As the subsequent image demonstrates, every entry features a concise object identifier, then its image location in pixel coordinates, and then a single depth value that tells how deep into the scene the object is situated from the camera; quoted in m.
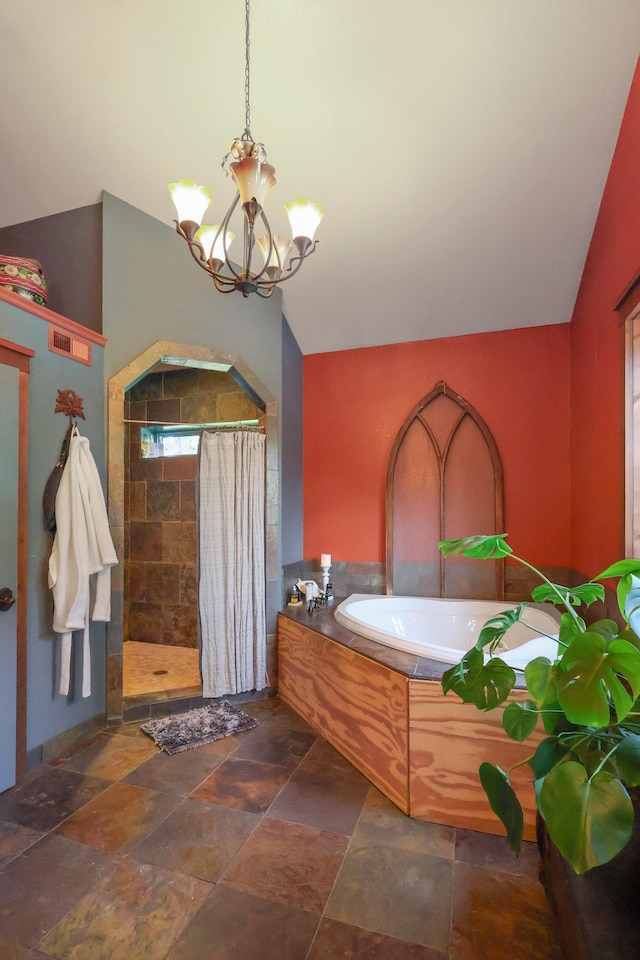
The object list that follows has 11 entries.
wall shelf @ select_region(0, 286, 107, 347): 2.21
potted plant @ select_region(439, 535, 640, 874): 0.84
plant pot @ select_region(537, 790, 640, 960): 1.00
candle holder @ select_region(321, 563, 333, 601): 3.41
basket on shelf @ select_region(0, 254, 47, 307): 2.38
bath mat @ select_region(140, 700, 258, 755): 2.54
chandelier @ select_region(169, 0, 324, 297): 1.63
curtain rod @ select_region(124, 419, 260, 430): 3.27
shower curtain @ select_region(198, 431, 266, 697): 3.02
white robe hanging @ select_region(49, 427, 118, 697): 2.35
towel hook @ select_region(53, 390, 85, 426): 2.46
